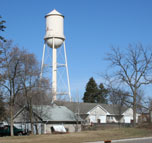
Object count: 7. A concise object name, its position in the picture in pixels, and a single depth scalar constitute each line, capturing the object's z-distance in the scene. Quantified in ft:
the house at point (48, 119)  137.45
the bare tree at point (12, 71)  113.70
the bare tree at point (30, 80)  116.98
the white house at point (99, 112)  190.11
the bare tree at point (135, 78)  122.62
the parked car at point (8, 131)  121.80
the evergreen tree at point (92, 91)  259.86
